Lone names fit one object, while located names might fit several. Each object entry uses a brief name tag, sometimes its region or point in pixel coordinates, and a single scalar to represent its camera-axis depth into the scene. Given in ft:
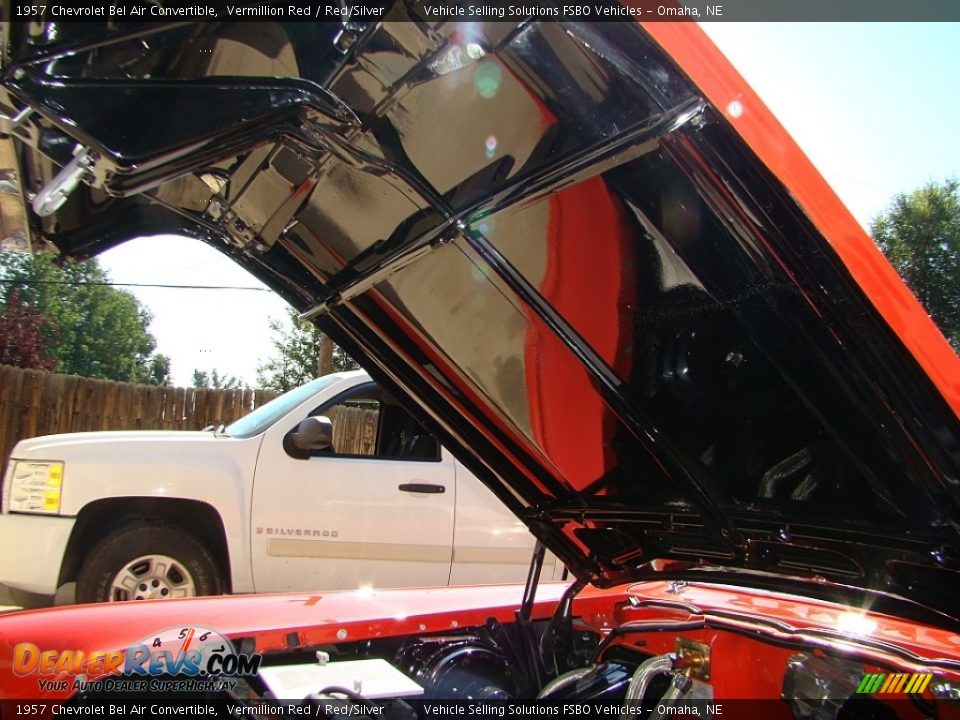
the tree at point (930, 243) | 49.19
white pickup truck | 14.52
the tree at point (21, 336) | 66.44
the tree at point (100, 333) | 106.21
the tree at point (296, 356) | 86.20
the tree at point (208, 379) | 129.20
